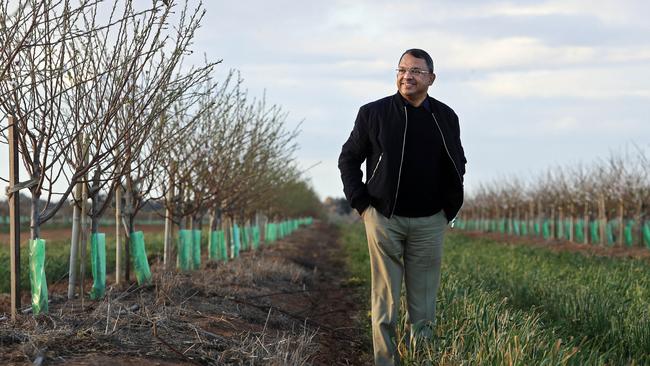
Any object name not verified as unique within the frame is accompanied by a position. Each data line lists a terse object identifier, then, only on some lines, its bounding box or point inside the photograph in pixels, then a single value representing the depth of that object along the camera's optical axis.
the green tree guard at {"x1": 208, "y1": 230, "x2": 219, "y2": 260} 16.16
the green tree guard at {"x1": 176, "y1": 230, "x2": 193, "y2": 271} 12.77
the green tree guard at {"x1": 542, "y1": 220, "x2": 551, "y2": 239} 39.01
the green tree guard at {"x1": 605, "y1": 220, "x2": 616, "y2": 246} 28.77
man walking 4.97
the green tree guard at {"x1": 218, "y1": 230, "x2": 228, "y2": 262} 16.73
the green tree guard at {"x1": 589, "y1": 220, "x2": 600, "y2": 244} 32.06
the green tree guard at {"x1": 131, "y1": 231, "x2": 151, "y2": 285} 9.55
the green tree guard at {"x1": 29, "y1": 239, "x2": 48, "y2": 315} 6.33
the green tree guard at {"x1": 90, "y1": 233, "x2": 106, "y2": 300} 8.30
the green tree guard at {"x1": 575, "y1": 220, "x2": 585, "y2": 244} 35.10
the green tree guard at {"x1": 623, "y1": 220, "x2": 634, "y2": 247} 30.14
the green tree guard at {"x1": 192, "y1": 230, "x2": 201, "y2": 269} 13.34
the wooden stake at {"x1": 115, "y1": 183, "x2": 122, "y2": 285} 9.77
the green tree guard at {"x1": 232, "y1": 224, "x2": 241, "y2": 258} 18.86
